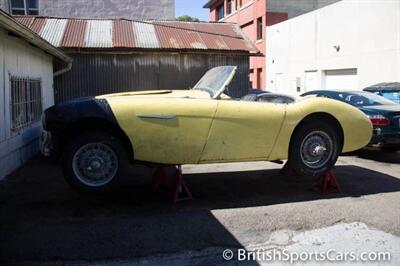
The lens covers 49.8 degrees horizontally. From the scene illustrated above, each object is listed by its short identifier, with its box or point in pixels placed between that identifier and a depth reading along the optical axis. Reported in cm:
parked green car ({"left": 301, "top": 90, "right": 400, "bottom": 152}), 848
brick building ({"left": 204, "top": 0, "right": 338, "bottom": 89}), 3036
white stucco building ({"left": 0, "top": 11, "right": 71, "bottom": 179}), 688
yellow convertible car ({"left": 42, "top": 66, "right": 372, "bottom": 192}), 504
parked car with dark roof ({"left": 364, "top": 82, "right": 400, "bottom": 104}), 1241
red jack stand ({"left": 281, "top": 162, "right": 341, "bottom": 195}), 602
